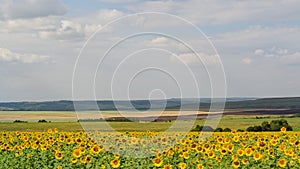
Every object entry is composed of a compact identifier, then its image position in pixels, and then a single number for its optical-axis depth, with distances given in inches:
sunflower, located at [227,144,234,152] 487.9
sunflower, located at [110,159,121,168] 457.6
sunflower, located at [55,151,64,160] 500.9
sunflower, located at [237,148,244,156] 472.6
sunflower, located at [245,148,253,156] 464.1
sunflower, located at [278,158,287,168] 436.1
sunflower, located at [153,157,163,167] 451.4
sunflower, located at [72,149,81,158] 489.7
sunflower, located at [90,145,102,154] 494.7
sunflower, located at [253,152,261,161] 453.4
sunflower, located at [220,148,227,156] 484.5
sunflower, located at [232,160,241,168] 432.5
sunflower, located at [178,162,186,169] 446.6
